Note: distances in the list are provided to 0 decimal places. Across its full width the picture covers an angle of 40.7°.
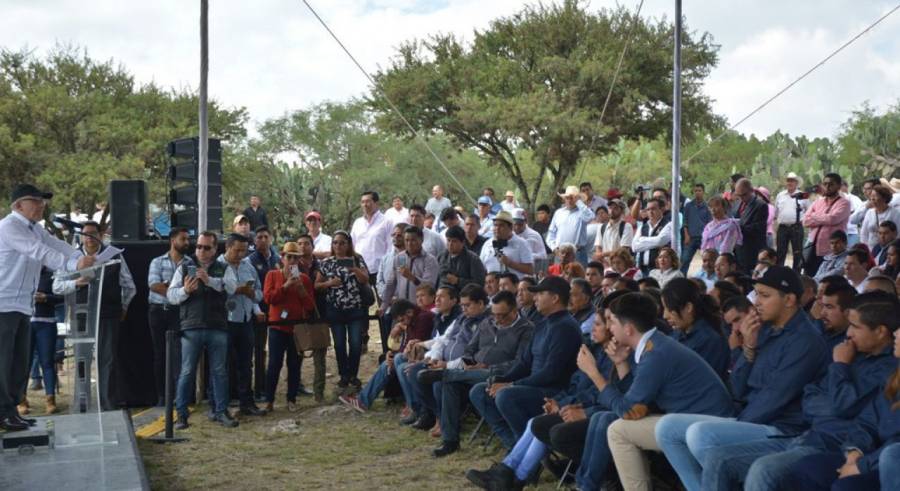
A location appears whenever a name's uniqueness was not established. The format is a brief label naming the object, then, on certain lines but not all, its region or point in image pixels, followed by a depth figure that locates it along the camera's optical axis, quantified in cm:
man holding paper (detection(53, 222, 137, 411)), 1109
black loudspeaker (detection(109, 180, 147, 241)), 1164
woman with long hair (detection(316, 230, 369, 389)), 1179
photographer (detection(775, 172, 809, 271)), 1616
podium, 775
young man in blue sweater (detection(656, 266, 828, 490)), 587
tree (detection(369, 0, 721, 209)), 3036
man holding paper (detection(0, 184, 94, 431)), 869
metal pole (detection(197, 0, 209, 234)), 1227
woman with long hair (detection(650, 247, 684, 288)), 1113
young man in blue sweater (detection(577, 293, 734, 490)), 642
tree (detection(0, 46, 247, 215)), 3331
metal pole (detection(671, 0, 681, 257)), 1260
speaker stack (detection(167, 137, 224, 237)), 1255
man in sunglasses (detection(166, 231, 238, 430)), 1061
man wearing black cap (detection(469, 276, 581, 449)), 813
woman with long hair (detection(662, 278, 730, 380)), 702
